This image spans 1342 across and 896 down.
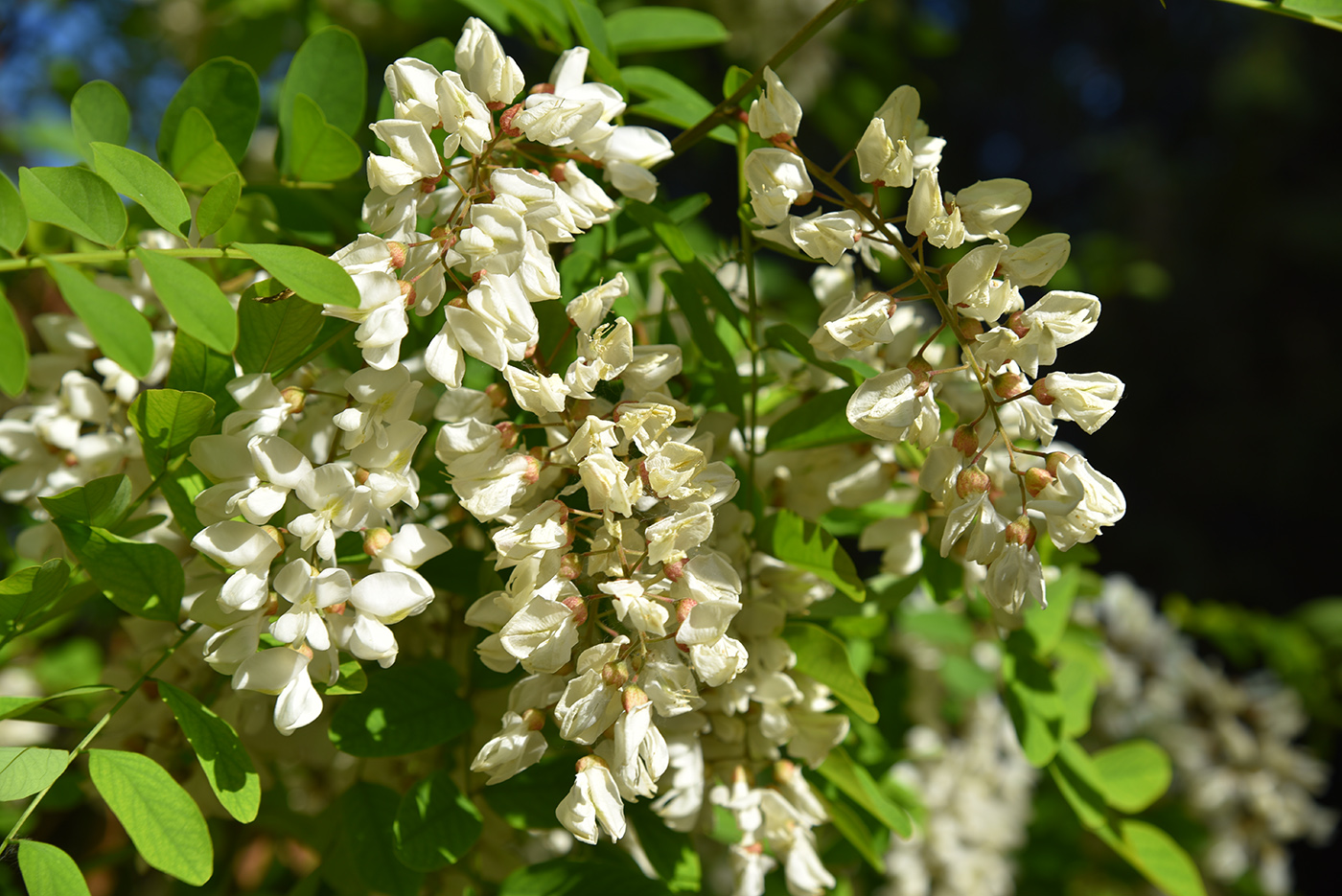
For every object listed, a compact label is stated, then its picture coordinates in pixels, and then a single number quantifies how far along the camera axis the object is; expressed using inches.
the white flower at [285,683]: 16.5
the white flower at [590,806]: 16.2
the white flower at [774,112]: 18.2
